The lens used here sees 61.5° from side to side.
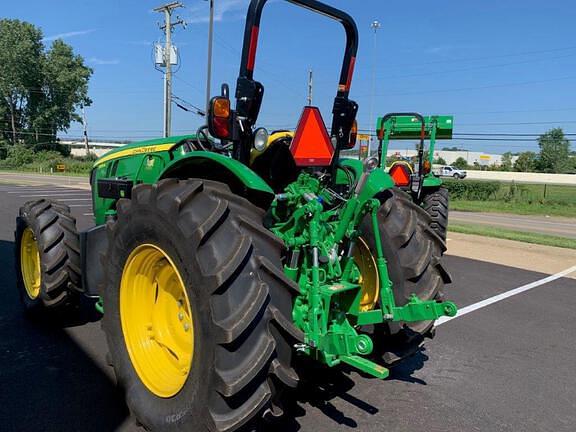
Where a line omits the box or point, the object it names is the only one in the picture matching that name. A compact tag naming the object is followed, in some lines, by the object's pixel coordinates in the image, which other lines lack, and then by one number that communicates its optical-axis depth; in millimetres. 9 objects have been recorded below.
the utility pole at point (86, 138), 68375
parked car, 54188
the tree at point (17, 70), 58188
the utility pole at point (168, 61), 27016
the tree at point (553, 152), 74000
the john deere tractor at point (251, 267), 2246
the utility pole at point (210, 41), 21219
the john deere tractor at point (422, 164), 9258
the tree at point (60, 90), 60812
